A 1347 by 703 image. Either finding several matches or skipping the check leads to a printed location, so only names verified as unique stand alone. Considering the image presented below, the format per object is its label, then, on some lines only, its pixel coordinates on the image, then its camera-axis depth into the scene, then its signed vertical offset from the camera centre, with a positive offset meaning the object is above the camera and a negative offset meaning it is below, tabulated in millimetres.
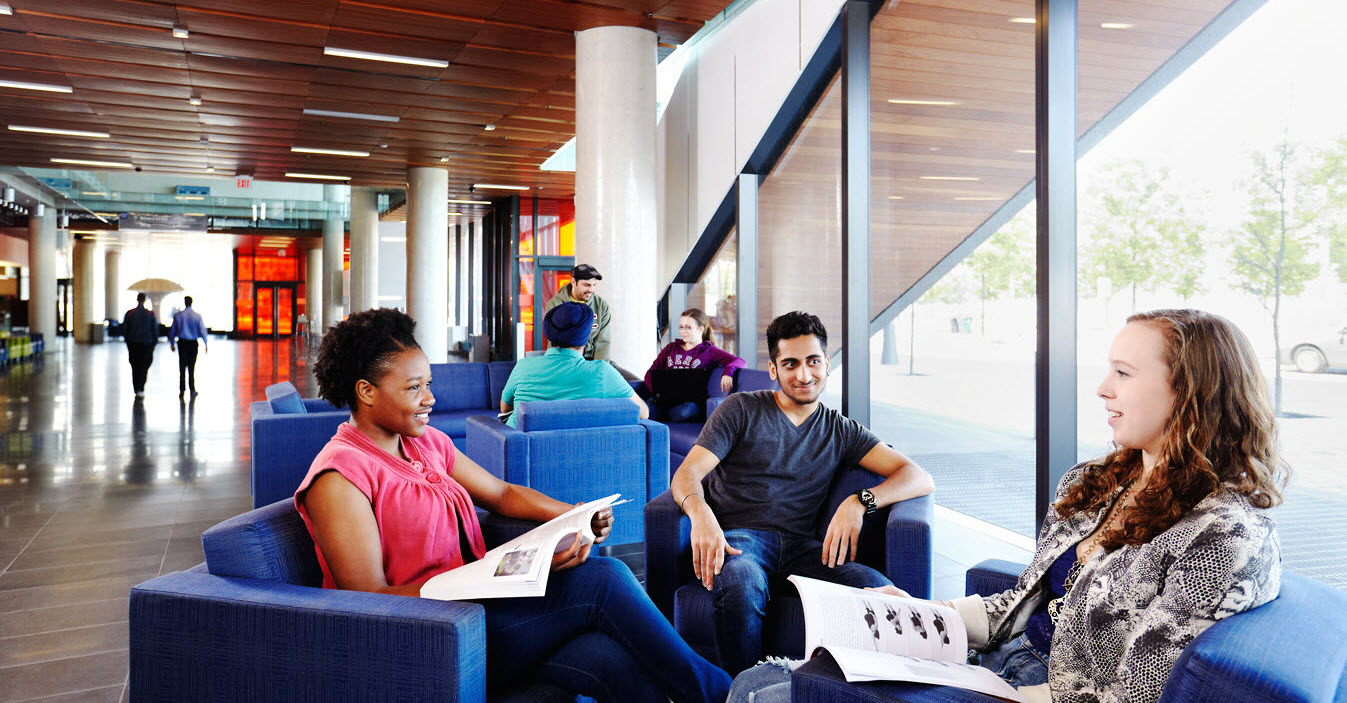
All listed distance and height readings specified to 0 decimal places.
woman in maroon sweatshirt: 6074 -221
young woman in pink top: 1876 -506
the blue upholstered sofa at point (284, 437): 4949 -649
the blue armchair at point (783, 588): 2402 -712
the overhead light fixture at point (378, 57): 7477 +2329
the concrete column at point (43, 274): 22344 +1309
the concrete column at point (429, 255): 13594 +1083
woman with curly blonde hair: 1352 -326
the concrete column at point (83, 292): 28328 +1101
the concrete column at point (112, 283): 33938 +1629
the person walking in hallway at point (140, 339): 11633 -195
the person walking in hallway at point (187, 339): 11602 -192
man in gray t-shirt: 2551 -454
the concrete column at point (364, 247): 17438 +1554
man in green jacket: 5812 +177
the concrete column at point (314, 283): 33750 +1613
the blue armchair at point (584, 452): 4129 -629
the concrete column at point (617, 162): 6594 +1226
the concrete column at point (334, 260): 24547 +1838
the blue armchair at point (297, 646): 1634 -611
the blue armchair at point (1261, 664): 1162 -471
